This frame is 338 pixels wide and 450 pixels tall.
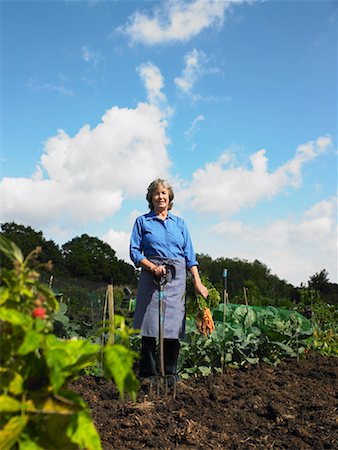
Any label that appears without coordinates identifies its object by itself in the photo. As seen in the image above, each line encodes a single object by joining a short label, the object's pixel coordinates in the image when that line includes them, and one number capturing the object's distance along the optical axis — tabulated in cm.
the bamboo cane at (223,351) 458
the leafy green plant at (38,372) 104
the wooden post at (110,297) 412
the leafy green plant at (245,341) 461
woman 391
